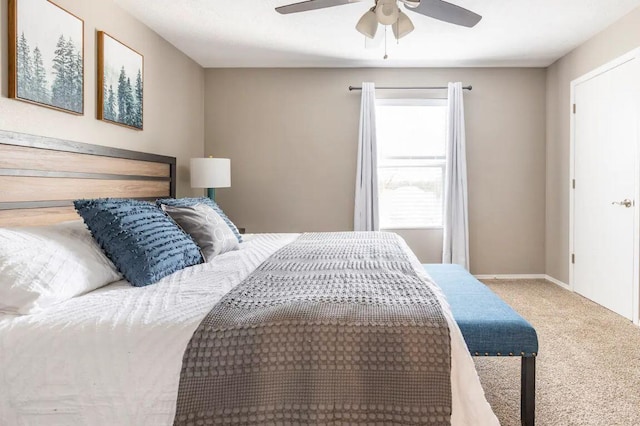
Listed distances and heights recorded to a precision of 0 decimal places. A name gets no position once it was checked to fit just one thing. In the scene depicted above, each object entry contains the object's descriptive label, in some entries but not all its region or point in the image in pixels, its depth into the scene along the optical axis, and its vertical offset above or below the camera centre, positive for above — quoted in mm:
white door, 3365 +184
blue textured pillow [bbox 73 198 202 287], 1782 -139
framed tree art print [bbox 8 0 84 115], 2168 +852
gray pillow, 2359 -120
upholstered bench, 1678 -511
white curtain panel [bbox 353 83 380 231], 4688 +441
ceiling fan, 2314 +1118
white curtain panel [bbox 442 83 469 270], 4668 +291
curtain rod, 4777 +1342
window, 4840 +522
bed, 1158 -430
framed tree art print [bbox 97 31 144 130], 2930 +923
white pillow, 1391 -217
